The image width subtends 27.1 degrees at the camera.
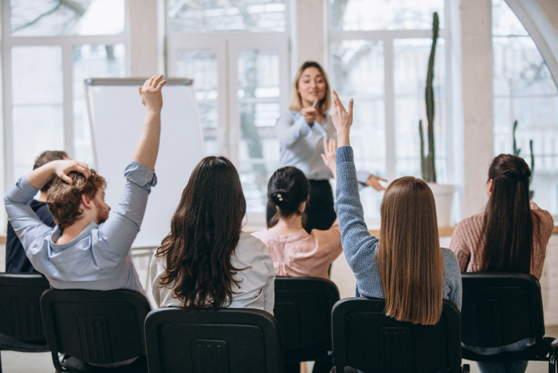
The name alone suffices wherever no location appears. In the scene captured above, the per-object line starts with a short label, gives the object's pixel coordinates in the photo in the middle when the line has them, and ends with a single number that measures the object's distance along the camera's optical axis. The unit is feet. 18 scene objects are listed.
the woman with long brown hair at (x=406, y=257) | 14.18
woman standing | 20.36
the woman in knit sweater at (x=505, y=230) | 15.97
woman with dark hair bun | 16.57
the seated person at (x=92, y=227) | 15.01
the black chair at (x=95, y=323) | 14.77
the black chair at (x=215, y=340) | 13.68
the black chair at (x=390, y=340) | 14.29
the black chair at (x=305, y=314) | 15.81
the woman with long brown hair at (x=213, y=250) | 14.13
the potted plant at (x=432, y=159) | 24.90
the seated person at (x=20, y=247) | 17.26
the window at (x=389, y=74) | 27.57
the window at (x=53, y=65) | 27.66
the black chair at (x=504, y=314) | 15.39
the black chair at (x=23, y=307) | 15.92
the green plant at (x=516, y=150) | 24.58
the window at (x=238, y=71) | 27.59
